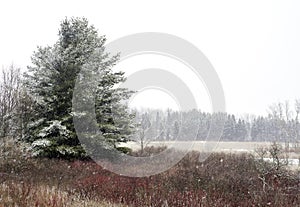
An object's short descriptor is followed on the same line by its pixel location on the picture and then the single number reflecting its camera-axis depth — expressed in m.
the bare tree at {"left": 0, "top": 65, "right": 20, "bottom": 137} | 15.07
